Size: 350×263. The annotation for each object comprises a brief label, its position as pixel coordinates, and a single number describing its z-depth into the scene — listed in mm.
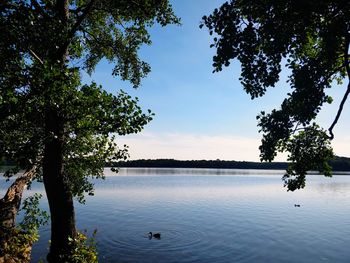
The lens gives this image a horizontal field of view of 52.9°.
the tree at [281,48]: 11234
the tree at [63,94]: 13320
